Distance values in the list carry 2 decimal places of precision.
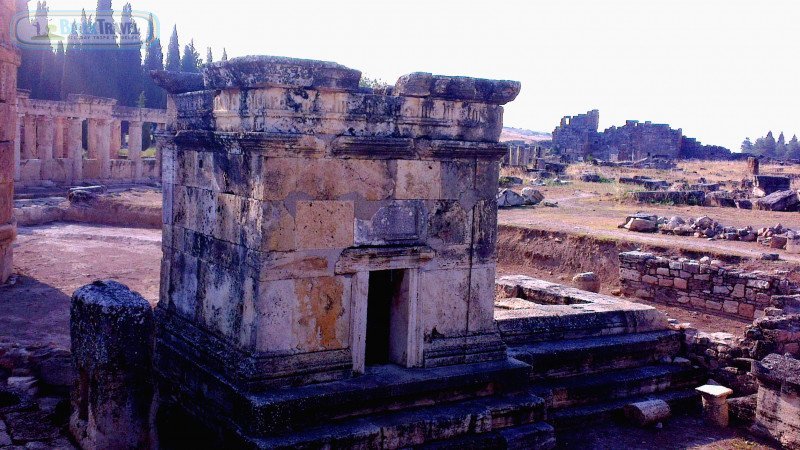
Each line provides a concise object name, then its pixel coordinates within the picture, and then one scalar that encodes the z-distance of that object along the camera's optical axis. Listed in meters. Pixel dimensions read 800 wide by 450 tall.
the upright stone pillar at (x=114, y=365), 5.62
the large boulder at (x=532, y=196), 23.22
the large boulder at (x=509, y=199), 22.84
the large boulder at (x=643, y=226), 17.33
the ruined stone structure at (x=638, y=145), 47.88
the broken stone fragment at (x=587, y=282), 13.69
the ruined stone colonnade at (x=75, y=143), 28.48
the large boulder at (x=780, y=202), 21.23
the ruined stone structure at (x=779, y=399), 7.63
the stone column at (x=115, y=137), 35.10
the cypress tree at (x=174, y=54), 54.50
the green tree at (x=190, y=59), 54.62
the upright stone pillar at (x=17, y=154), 26.52
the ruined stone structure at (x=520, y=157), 39.25
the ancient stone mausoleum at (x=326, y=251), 5.83
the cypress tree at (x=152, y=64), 49.28
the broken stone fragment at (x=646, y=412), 8.16
